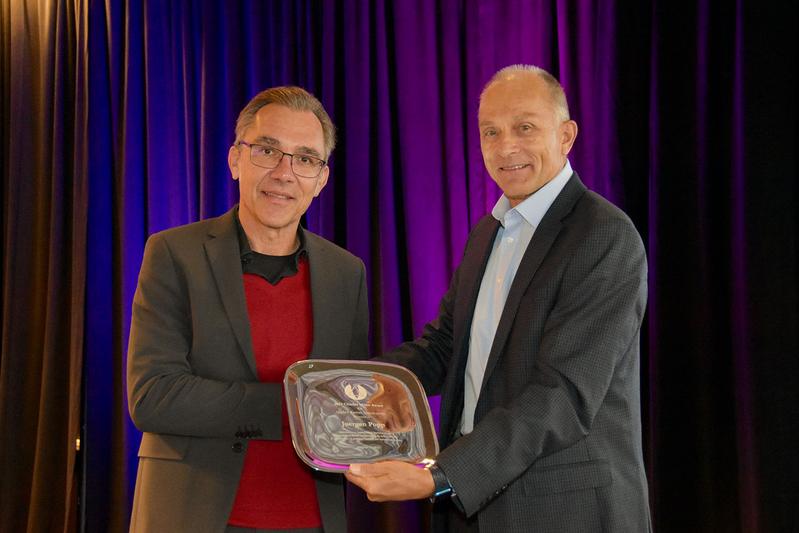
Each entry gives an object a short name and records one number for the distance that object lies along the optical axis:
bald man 1.96
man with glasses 2.08
